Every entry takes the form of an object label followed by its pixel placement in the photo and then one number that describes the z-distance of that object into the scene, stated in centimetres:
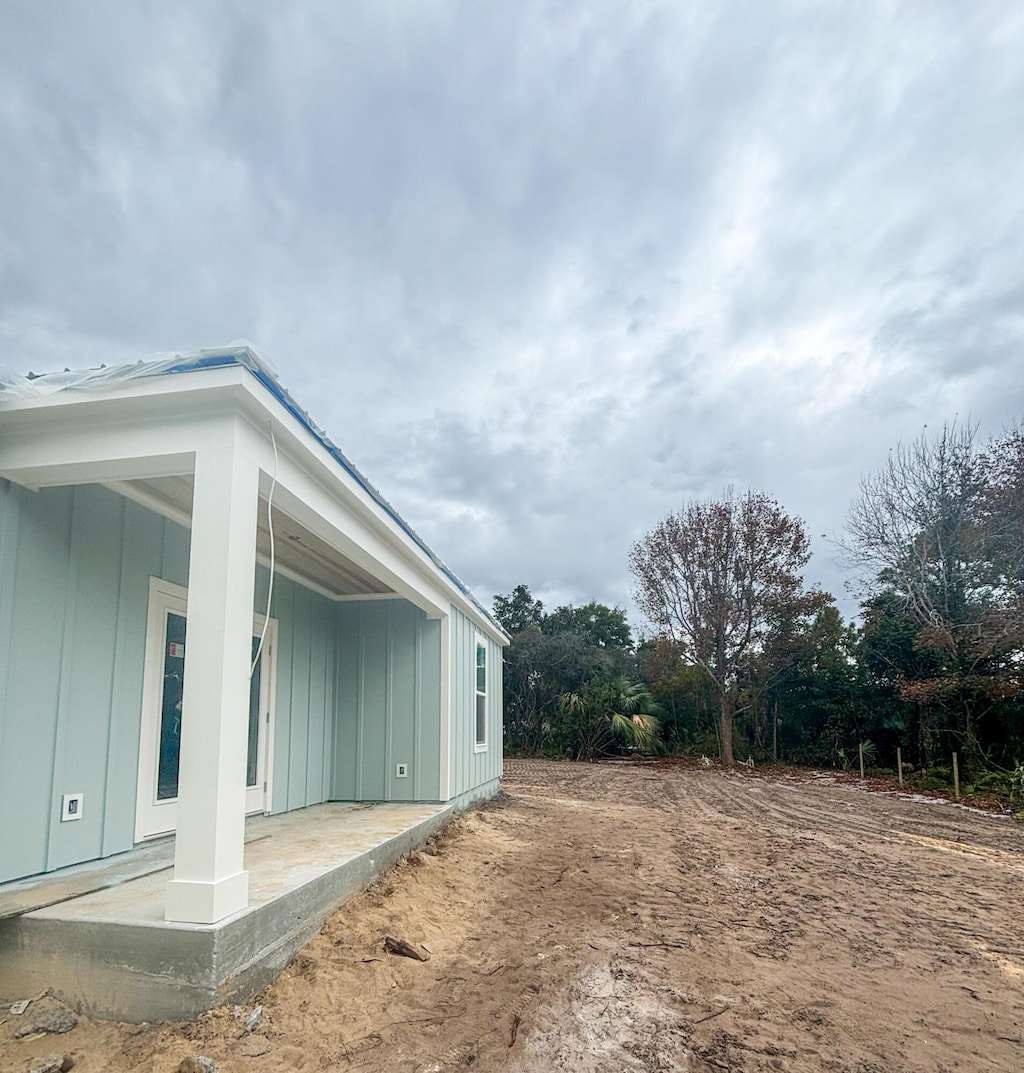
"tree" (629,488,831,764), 1662
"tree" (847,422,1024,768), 1216
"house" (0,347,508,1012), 284
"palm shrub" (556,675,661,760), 1773
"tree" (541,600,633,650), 2388
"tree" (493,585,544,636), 2497
